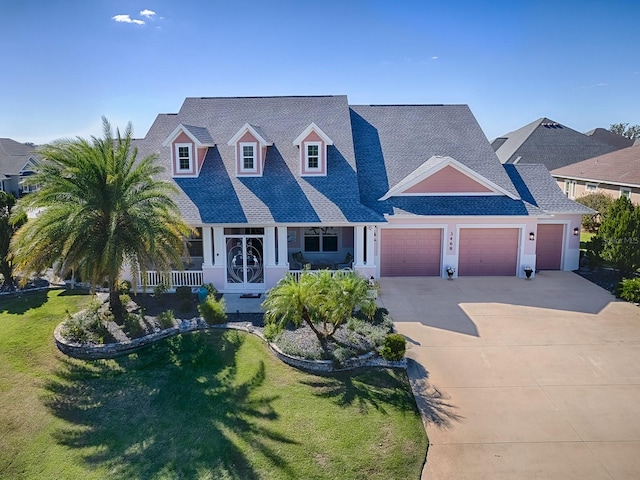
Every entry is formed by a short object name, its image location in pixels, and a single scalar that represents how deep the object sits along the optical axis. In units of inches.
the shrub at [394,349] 505.4
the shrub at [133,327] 581.3
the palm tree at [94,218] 560.1
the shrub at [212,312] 615.8
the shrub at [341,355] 500.1
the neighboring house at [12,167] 1926.8
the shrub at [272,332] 558.6
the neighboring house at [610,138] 2171.5
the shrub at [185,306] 665.6
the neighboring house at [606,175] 1192.8
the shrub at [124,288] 719.1
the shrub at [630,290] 699.4
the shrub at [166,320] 602.5
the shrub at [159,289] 706.2
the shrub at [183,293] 701.9
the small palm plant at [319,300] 517.7
